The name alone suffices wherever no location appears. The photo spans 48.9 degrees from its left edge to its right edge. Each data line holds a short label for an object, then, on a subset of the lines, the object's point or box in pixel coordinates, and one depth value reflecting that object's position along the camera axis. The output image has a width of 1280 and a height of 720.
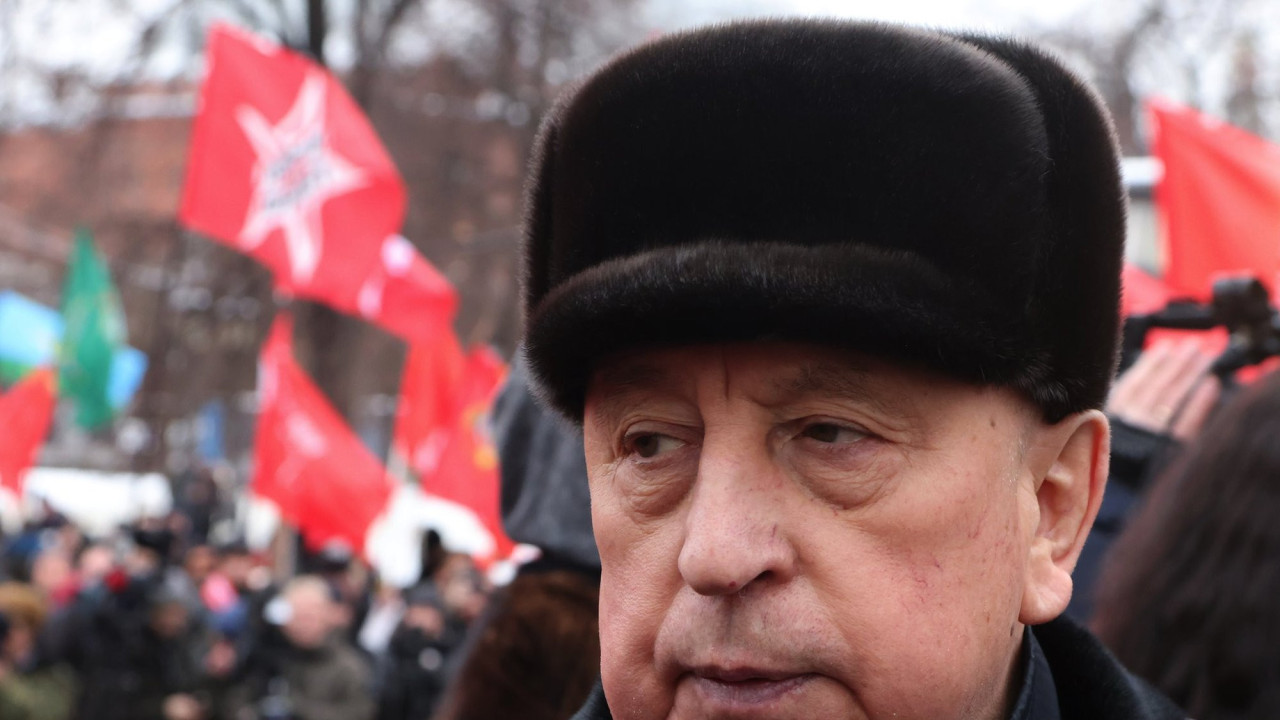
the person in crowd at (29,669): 8.56
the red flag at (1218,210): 4.97
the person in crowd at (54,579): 11.18
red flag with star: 7.67
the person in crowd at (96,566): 10.90
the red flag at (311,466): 8.83
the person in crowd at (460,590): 9.13
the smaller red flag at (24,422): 9.47
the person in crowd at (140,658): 9.44
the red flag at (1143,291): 4.90
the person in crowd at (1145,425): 3.42
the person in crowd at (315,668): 8.39
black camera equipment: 3.37
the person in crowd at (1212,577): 2.57
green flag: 12.02
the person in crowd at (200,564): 12.41
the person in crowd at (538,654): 3.03
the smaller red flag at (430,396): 10.66
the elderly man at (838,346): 1.57
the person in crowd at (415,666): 8.62
